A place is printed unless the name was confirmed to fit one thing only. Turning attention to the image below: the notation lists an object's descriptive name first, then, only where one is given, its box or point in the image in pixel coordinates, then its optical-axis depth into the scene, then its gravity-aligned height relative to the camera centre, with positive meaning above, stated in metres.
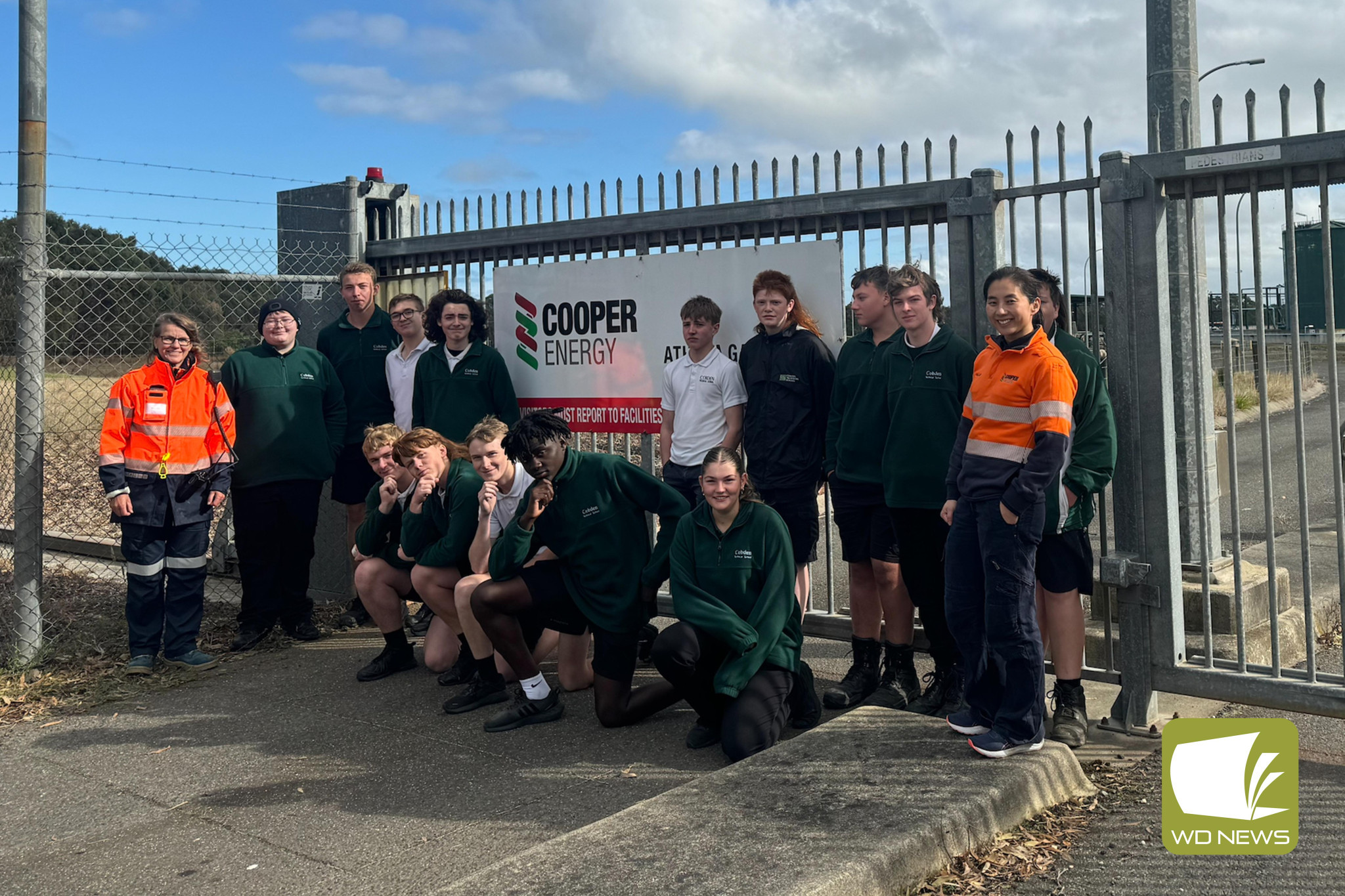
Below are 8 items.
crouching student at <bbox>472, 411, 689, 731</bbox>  5.29 -0.33
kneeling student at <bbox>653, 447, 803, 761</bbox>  4.73 -0.52
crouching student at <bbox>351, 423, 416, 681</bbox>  6.06 -0.27
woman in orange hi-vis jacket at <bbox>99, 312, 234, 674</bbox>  6.30 +0.14
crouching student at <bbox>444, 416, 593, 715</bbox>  5.59 -0.48
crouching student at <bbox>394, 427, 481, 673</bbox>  5.80 -0.09
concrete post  5.14 +1.04
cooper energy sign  6.05 +1.05
